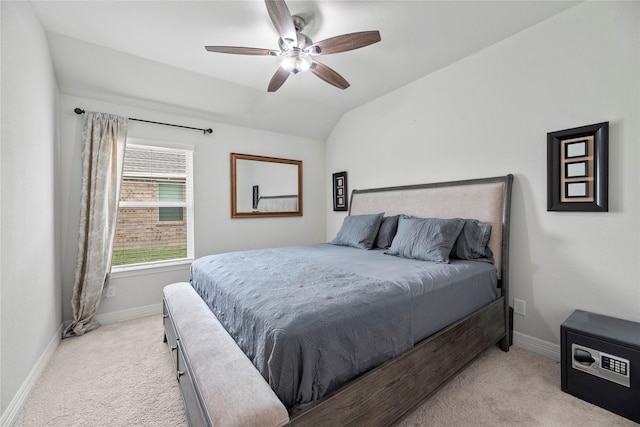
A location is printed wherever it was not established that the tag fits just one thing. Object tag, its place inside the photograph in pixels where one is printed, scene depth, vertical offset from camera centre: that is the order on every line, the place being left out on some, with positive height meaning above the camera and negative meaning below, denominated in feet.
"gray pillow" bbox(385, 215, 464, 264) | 7.36 -0.89
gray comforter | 3.49 -1.76
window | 10.16 +0.13
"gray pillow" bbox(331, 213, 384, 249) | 9.98 -0.86
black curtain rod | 8.81 +3.53
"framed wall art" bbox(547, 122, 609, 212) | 6.24 +0.99
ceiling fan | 5.57 +4.07
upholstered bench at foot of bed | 3.03 -2.31
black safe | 4.94 -3.13
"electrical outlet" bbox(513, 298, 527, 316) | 7.64 -2.92
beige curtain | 8.70 -0.13
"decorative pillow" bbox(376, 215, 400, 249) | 9.84 -0.85
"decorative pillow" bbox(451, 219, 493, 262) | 7.70 -1.00
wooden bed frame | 3.38 -2.64
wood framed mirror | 12.42 +1.25
